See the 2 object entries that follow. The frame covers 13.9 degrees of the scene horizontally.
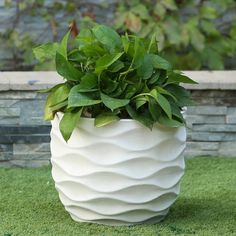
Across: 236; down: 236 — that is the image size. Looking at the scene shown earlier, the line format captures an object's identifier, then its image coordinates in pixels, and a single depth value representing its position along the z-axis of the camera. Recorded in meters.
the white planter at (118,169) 4.41
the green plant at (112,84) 4.36
